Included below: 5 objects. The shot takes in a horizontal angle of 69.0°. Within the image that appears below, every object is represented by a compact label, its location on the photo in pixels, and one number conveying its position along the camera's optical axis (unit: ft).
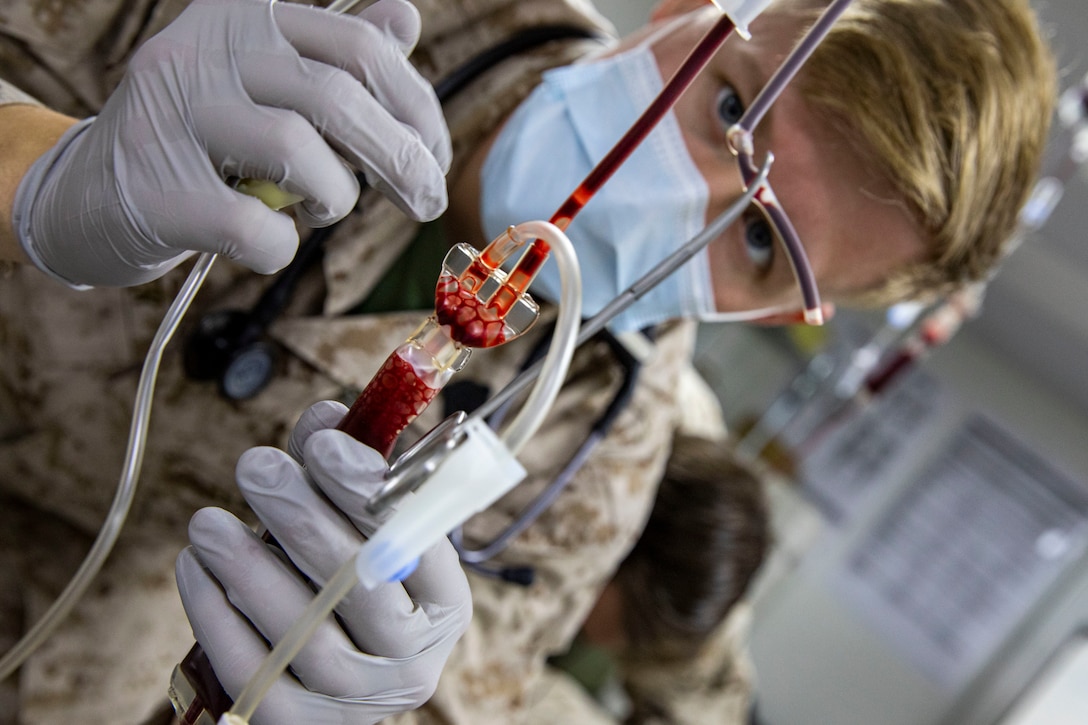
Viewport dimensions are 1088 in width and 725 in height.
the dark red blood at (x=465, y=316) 1.74
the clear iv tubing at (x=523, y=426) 1.41
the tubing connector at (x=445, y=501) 1.42
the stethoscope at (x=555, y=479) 3.47
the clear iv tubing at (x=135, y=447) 2.13
